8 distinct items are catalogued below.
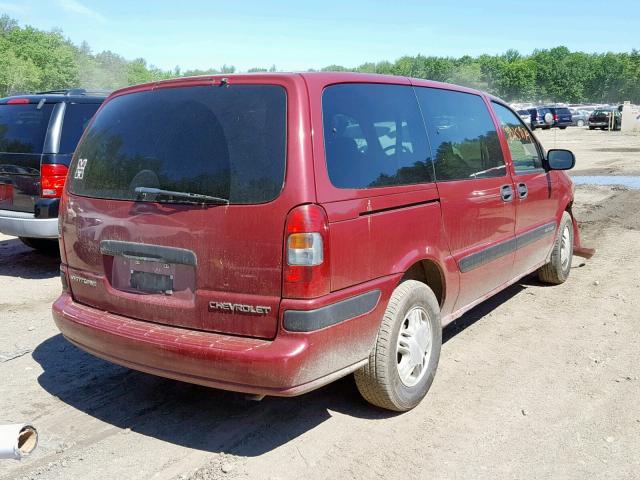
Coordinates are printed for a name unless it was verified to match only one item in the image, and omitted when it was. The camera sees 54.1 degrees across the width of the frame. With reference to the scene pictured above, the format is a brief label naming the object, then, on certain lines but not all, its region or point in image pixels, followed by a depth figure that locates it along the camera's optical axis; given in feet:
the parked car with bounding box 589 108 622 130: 144.56
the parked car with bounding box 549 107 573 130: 163.43
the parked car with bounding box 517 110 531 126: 159.84
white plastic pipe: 7.37
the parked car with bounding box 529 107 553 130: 155.53
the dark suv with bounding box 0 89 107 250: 22.12
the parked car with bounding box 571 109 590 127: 173.58
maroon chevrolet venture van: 9.79
